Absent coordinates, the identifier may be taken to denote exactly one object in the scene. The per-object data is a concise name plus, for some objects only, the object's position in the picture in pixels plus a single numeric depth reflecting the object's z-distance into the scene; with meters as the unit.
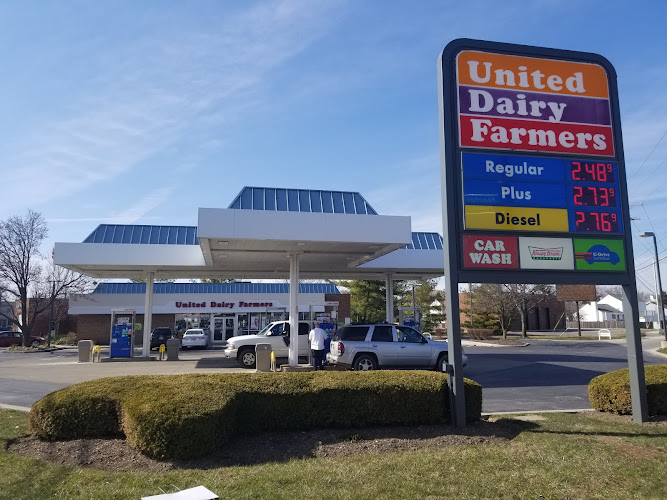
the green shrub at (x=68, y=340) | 43.84
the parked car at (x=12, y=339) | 41.48
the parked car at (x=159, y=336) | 35.38
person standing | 16.17
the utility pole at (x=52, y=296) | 40.03
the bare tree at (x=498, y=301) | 46.91
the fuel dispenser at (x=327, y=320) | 18.37
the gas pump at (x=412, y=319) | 29.12
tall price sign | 8.77
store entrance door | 41.56
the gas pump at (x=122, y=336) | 25.61
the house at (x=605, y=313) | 83.94
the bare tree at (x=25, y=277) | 39.91
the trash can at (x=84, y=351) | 24.59
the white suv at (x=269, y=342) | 20.11
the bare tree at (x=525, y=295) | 46.06
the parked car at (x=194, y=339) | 36.44
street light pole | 30.32
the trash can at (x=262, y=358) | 17.72
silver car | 16.28
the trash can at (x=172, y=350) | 25.22
